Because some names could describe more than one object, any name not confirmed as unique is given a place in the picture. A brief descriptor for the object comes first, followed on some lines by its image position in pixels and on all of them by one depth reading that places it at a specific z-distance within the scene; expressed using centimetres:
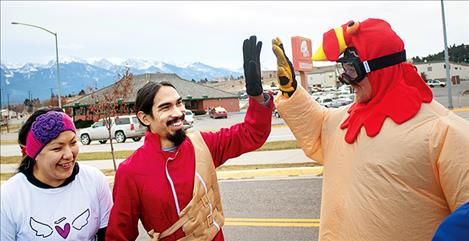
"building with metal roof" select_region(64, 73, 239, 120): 4200
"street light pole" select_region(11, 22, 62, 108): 2289
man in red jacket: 209
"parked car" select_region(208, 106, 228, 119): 3809
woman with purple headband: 212
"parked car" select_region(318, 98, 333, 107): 3506
